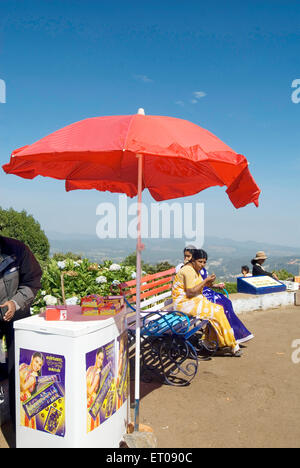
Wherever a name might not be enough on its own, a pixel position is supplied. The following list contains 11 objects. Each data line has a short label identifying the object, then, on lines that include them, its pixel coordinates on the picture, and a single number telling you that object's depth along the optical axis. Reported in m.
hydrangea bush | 6.63
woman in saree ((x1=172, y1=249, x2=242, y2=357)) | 5.23
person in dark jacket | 3.41
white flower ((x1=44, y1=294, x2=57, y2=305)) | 5.92
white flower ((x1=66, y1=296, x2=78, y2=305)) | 5.71
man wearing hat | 9.66
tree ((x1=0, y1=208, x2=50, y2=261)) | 25.23
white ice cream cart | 2.79
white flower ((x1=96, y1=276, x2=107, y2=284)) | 7.15
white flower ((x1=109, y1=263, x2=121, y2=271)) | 7.77
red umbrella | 2.98
